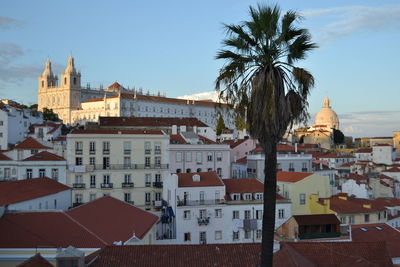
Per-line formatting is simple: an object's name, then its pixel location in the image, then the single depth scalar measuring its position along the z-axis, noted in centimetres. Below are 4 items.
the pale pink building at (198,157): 5325
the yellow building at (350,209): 4288
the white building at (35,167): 4841
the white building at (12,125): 7688
